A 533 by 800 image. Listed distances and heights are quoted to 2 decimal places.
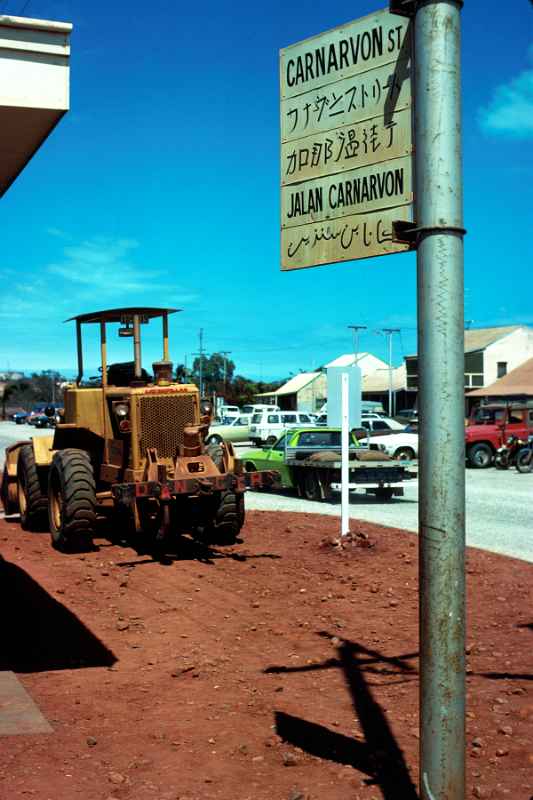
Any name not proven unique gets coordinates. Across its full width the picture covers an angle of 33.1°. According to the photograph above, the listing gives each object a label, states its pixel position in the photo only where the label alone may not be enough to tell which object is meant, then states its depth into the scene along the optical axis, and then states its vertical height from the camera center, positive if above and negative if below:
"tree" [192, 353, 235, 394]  111.25 +6.90
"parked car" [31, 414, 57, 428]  65.56 -0.34
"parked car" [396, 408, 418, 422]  59.30 -0.17
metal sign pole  3.38 +0.12
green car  20.00 -0.73
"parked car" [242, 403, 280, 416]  49.13 +0.31
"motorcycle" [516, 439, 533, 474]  27.05 -1.49
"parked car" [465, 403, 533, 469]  29.36 -0.69
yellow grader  11.34 -0.63
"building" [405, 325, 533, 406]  68.88 +4.32
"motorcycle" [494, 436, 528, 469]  28.34 -1.33
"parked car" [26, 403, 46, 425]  73.62 +0.23
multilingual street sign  3.63 +1.15
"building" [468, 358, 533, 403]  44.88 +1.30
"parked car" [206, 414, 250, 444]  40.38 -0.74
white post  12.36 -0.40
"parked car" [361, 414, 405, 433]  33.84 -0.49
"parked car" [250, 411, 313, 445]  40.66 -0.45
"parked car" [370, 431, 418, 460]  29.28 -1.06
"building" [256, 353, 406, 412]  82.25 +2.28
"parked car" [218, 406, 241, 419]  47.19 +0.25
